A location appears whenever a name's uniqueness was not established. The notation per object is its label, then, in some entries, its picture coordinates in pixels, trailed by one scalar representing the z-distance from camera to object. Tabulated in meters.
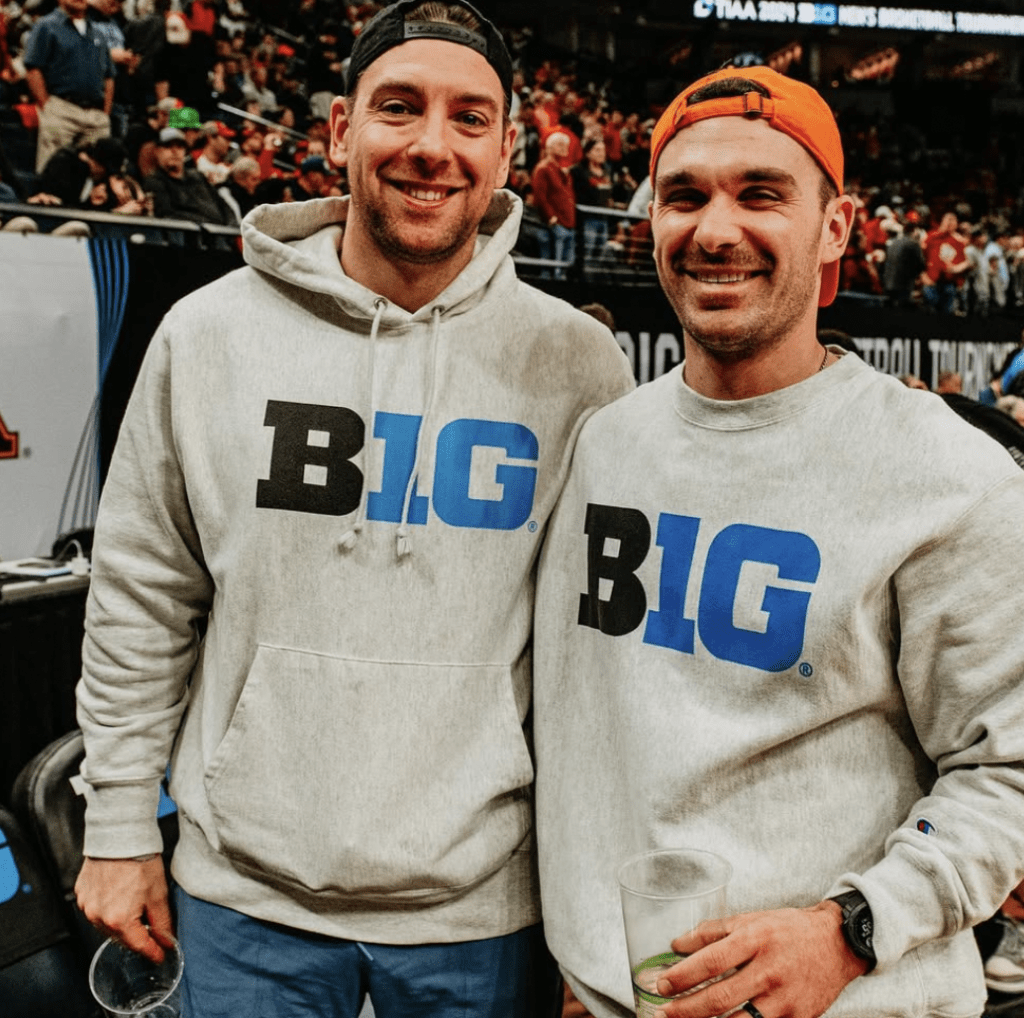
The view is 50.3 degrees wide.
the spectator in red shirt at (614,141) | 16.06
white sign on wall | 4.18
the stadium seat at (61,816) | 2.53
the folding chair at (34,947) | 2.34
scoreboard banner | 21.88
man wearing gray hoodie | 1.40
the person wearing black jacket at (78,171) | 6.30
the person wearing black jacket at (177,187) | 6.60
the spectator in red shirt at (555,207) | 8.23
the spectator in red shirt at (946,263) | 13.55
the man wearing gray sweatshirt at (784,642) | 1.12
